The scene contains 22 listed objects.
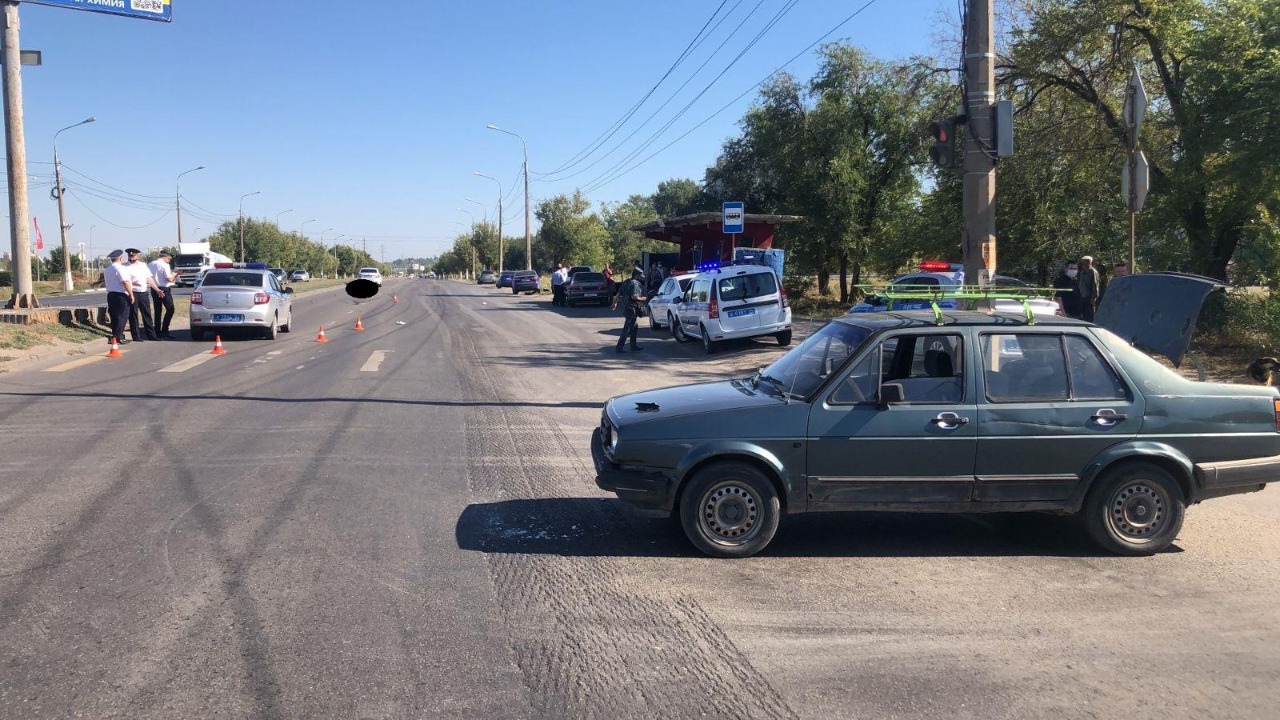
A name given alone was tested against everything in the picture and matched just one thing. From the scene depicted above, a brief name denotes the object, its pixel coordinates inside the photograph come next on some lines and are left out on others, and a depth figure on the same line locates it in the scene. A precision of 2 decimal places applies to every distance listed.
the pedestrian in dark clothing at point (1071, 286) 16.25
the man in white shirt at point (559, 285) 40.00
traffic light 10.58
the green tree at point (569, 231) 82.12
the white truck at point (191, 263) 49.38
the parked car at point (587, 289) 37.81
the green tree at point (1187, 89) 16.14
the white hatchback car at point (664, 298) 23.70
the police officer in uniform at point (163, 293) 19.59
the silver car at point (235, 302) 19.47
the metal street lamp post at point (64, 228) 50.16
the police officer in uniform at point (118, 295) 17.83
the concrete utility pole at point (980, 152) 10.38
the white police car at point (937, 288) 7.01
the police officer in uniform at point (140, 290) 18.33
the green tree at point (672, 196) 100.00
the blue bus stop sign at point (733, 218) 21.94
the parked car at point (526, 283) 55.72
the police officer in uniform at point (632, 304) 19.17
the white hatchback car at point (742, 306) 18.84
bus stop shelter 34.44
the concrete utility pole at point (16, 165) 19.52
